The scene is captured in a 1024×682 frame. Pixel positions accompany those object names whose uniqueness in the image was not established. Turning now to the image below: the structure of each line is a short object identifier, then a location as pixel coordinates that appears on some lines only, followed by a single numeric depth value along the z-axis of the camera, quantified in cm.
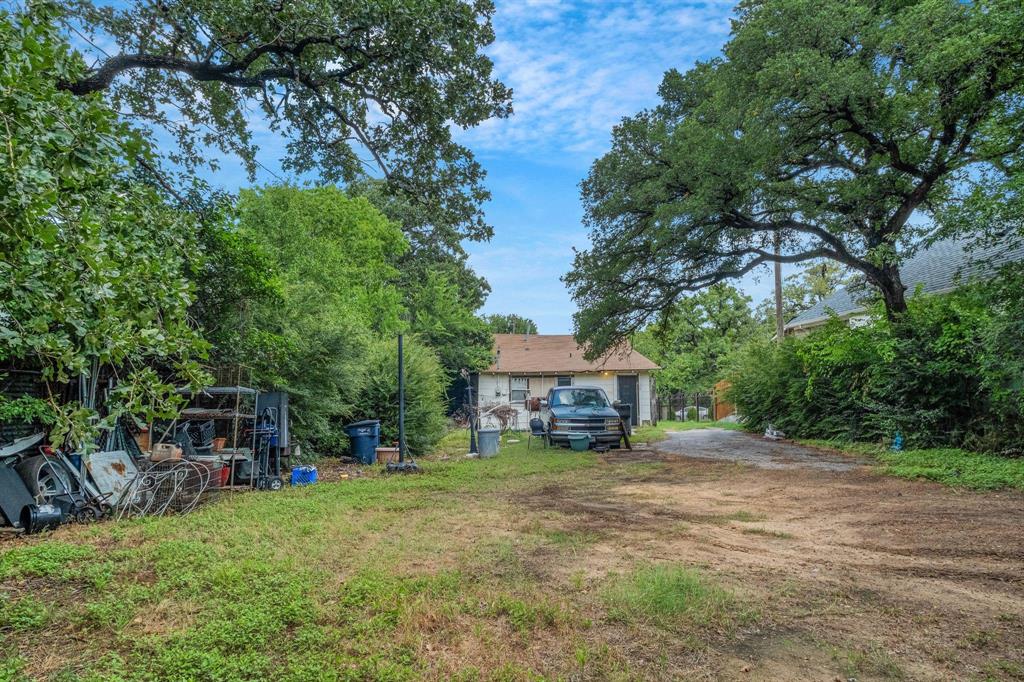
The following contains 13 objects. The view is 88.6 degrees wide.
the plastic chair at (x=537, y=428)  1496
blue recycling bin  1116
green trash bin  1309
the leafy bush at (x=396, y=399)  1246
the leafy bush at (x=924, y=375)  823
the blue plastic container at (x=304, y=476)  856
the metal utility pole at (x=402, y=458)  959
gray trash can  1234
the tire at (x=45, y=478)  561
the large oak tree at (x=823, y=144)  892
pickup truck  1332
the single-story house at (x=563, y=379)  2305
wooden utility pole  2000
